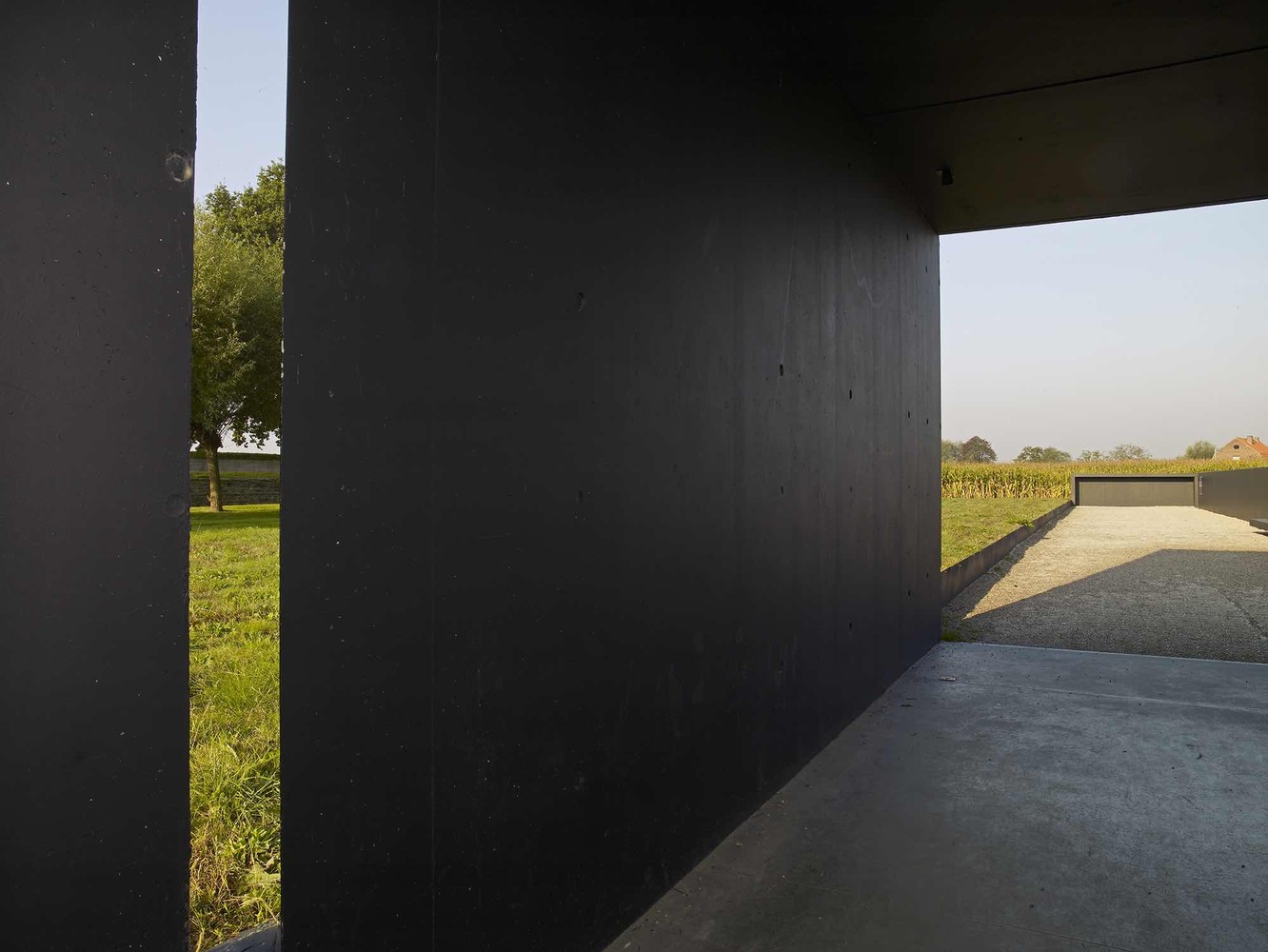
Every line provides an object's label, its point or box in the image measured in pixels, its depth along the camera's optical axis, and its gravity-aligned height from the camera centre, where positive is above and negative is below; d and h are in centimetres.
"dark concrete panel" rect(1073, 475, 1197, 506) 2192 -35
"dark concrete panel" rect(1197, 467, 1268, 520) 1434 -30
